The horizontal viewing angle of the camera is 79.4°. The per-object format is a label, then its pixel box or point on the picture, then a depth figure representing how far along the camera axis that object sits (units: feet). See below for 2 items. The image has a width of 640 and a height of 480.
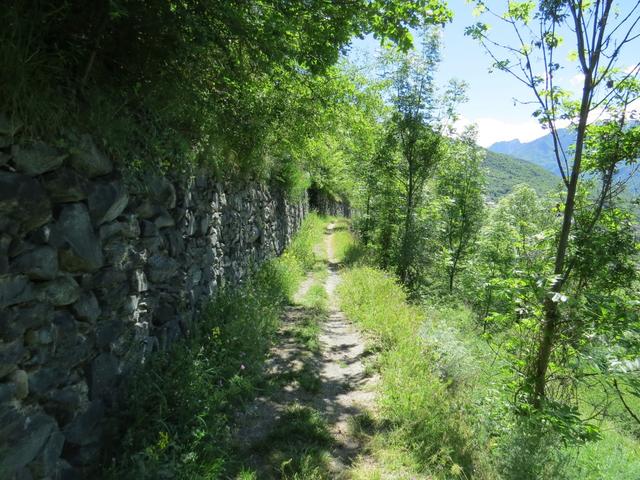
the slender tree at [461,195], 57.11
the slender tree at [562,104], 11.59
